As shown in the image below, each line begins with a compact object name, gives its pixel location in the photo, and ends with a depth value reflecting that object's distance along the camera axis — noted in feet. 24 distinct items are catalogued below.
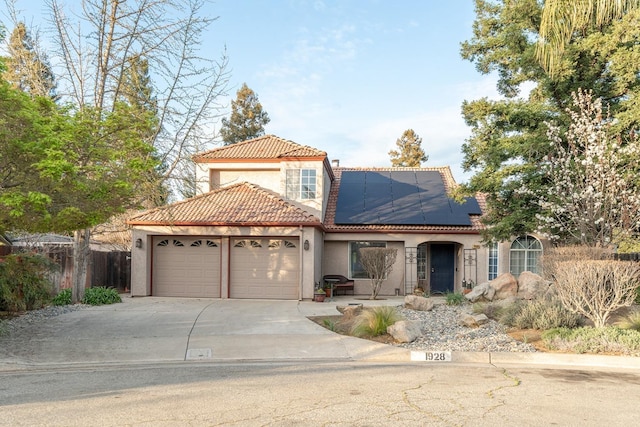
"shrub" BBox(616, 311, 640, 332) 32.73
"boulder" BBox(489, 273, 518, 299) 45.88
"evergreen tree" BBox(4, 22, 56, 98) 49.11
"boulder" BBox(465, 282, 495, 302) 46.16
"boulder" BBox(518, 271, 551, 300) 41.75
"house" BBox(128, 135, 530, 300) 57.06
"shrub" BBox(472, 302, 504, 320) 38.61
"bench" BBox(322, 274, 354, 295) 63.62
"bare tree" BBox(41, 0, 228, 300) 49.98
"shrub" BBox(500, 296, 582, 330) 33.17
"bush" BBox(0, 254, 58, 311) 39.42
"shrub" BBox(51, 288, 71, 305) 48.28
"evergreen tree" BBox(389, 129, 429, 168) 145.07
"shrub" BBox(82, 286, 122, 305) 49.96
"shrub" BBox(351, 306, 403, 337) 33.73
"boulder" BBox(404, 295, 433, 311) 43.96
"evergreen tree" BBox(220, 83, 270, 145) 137.59
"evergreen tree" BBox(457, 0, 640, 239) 44.47
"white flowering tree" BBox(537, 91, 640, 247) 40.04
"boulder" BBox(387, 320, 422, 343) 32.01
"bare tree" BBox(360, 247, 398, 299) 57.47
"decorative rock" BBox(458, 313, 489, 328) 36.22
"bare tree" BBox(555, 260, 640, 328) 30.32
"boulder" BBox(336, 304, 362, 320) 39.69
